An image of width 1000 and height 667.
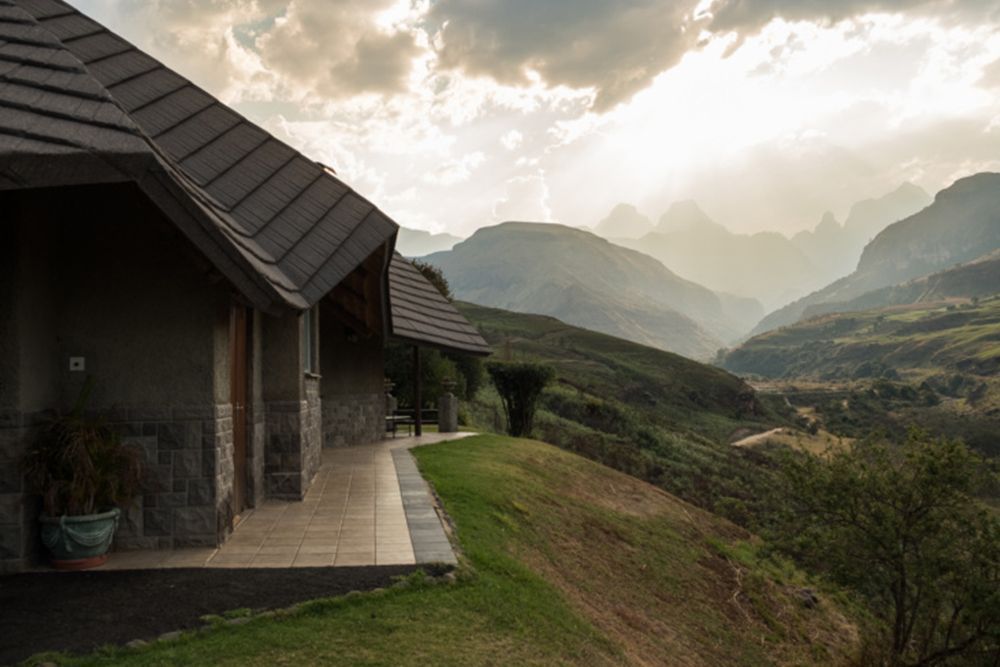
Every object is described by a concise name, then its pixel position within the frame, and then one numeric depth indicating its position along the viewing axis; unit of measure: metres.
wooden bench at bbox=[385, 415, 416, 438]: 20.69
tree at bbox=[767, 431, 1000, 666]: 10.23
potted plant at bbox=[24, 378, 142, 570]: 6.88
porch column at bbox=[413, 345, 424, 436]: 20.33
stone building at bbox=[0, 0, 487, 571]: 6.46
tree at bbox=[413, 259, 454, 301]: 32.91
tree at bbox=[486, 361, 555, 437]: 22.03
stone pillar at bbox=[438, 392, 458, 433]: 21.53
